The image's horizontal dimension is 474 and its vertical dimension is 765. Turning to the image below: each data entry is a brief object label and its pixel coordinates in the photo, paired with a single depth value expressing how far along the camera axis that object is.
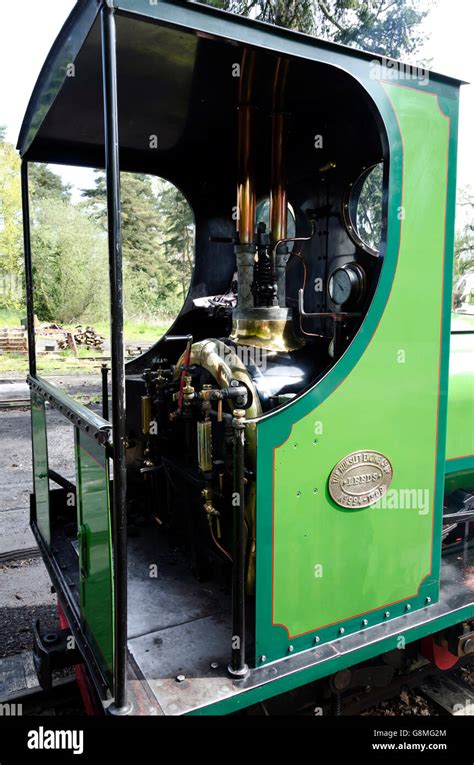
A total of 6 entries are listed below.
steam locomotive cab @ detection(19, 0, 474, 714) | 1.91
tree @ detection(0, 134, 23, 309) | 30.52
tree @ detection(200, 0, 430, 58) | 11.49
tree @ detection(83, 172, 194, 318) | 29.52
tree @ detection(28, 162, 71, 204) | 37.81
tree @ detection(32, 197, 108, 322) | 30.41
